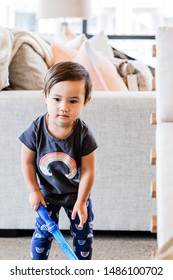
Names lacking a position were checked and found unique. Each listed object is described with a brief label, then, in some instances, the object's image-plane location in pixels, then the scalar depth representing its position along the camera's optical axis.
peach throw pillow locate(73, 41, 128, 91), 2.21
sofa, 1.98
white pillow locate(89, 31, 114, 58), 2.81
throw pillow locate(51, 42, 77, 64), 2.42
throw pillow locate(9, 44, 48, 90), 2.14
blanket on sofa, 2.05
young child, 1.21
